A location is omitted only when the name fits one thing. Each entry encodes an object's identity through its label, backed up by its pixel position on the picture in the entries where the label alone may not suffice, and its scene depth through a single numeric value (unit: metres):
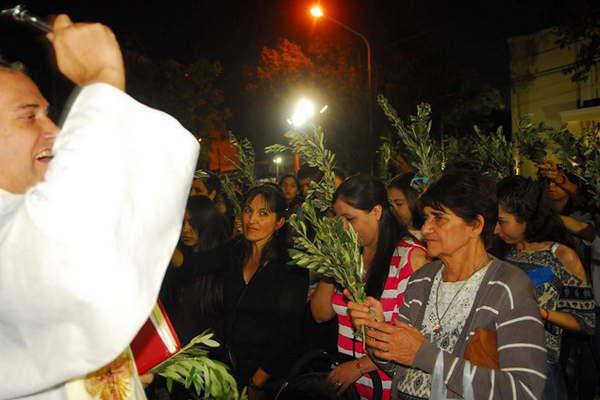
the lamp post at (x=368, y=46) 15.28
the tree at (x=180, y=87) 24.16
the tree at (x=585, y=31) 13.46
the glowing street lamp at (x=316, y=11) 15.59
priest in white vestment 1.16
